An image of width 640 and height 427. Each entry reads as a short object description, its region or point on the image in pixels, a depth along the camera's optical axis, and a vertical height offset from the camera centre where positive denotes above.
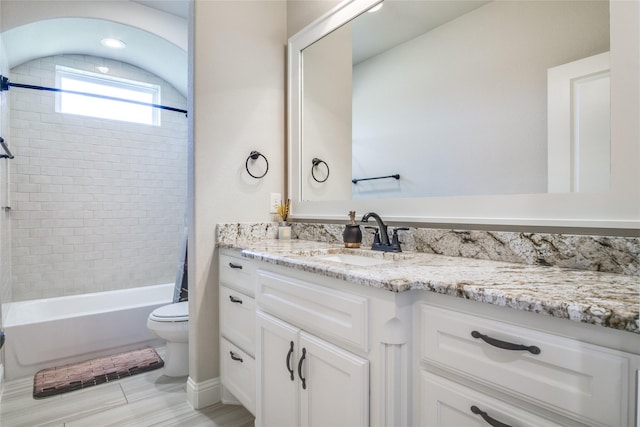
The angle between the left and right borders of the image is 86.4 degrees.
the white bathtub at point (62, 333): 2.17 -0.82
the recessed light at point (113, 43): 2.81 +1.45
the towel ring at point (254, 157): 2.04 +0.36
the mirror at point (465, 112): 1.04 +0.42
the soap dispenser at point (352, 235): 1.64 -0.10
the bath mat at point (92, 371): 2.03 -1.02
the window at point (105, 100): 3.09 +1.19
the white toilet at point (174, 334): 2.11 -0.74
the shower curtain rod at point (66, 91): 2.10 +0.97
